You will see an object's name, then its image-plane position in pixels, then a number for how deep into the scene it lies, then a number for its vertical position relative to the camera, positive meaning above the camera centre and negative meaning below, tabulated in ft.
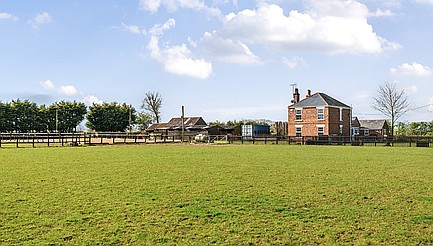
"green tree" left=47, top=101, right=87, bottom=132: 241.55 +10.99
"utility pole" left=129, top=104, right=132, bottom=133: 245.86 +8.29
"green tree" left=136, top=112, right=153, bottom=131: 278.26 +8.82
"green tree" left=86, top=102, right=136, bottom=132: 246.88 +10.03
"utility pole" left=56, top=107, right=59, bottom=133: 240.94 +8.68
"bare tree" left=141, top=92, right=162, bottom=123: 284.20 +19.61
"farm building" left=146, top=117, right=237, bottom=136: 221.25 +3.74
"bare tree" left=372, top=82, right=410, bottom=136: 170.31 +10.95
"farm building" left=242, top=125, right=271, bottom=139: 211.20 +2.09
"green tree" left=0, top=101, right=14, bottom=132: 221.87 +8.60
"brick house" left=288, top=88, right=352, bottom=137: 162.50 +6.95
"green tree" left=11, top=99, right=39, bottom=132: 227.61 +10.31
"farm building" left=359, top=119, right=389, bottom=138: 215.72 +3.21
